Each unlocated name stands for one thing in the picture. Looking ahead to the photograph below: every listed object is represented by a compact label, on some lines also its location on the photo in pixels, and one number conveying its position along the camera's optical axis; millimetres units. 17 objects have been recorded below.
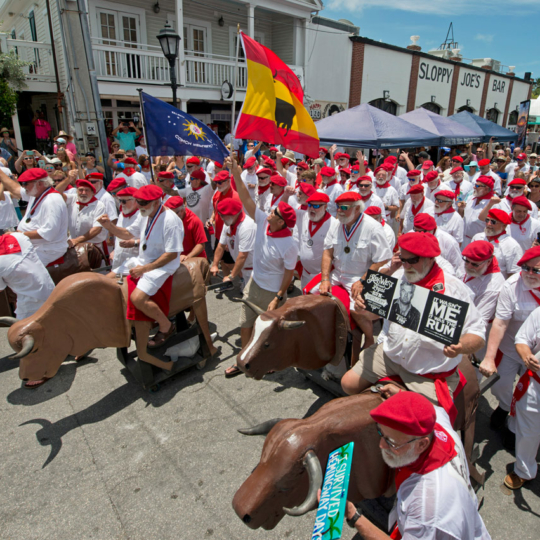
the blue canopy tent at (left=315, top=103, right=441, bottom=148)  12875
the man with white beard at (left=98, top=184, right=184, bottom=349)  4531
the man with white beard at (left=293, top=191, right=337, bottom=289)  5484
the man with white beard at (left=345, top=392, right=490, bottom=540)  1955
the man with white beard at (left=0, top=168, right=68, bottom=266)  5684
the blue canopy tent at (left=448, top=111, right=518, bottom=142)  18019
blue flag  6863
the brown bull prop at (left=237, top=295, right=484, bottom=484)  3383
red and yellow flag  5926
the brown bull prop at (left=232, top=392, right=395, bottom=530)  2398
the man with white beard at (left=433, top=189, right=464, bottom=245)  6852
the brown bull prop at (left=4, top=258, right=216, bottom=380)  4066
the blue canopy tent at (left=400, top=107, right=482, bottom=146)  15086
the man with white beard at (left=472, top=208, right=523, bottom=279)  5137
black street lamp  8828
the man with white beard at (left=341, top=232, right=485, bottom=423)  2943
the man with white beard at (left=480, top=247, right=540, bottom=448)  3592
